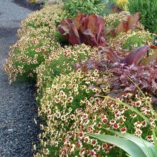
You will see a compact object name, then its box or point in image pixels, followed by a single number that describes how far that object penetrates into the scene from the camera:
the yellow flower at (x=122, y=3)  5.74
